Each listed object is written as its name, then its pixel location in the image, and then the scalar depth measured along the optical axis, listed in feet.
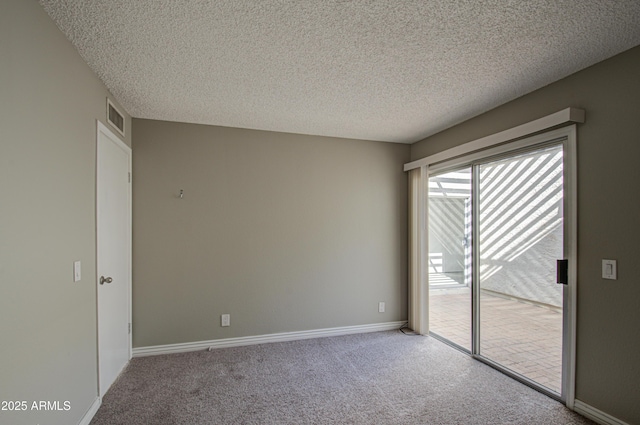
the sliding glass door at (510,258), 8.54
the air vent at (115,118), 8.59
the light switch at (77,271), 6.45
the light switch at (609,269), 6.87
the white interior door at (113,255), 7.97
